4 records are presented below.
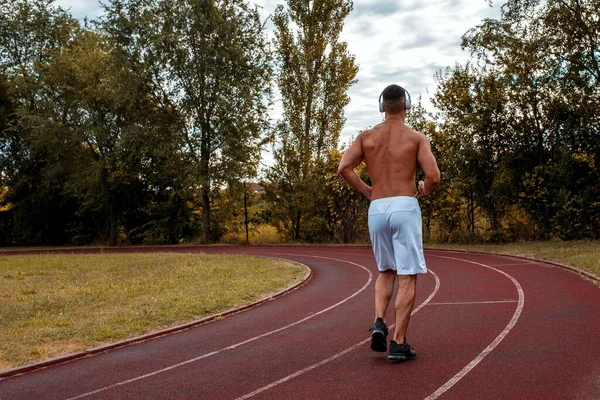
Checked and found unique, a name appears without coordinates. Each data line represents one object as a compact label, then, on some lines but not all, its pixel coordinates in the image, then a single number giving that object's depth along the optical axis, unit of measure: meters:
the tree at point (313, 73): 33.53
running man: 5.59
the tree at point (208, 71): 32.09
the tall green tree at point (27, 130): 38.97
